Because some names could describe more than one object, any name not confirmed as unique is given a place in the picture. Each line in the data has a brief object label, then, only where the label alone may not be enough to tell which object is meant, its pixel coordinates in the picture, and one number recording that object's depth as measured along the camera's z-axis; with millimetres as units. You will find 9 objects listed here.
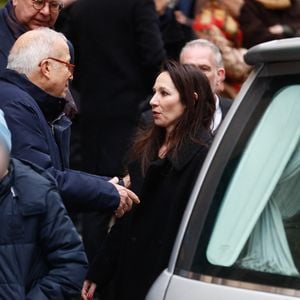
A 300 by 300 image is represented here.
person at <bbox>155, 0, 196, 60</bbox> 19297
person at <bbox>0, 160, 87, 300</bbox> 9086
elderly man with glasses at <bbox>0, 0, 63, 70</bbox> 12703
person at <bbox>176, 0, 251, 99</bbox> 18125
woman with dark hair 10820
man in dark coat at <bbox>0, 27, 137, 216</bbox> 10602
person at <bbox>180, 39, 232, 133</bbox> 14320
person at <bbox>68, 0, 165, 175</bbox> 17703
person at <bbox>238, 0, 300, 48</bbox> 19016
